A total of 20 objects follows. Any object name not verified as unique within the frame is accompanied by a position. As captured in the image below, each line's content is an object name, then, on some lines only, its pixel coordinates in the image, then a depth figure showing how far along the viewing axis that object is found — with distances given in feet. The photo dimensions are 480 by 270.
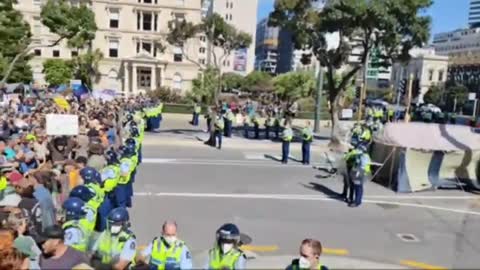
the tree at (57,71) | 178.70
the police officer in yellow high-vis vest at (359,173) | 38.73
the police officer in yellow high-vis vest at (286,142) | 57.82
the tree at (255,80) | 259.80
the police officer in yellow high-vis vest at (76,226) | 17.56
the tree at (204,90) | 140.79
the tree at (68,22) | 87.04
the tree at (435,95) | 300.59
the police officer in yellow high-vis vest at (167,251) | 16.31
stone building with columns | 188.14
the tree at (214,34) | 83.05
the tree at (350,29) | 68.33
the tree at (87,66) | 180.55
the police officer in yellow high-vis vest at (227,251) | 13.53
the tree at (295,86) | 159.33
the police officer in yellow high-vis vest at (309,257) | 14.46
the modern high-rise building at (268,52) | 587.27
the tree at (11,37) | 97.07
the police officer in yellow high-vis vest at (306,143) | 57.77
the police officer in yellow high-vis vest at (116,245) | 16.42
